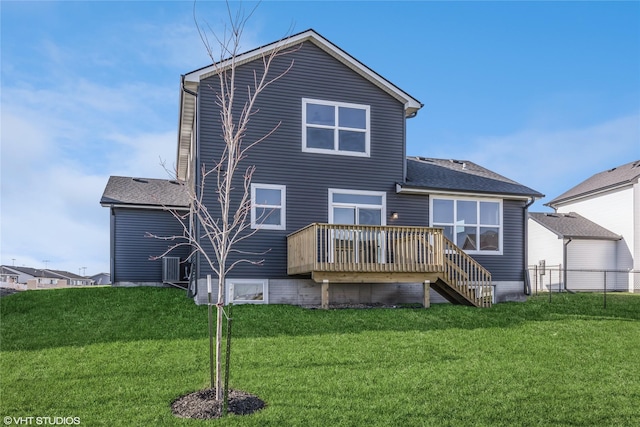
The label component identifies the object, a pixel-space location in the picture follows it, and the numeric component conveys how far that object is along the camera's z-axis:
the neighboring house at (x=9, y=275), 45.67
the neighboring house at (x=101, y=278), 67.67
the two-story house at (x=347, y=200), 12.88
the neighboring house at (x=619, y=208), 25.28
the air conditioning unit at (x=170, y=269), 18.50
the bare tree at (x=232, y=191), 13.37
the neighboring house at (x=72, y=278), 65.75
